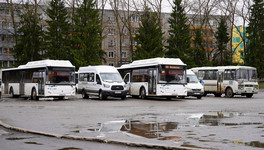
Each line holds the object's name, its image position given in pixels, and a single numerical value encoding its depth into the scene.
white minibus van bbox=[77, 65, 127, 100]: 32.09
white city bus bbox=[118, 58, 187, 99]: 30.86
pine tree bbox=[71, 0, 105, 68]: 61.62
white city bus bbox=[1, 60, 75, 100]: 32.34
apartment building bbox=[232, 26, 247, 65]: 136.01
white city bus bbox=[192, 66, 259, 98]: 36.38
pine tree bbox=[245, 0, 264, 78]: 68.19
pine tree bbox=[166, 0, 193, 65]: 66.38
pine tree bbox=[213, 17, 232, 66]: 71.06
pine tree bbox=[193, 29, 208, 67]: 71.25
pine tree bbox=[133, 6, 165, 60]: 63.03
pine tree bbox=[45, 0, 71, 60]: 64.06
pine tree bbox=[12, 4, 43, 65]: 64.81
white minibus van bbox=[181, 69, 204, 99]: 34.28
